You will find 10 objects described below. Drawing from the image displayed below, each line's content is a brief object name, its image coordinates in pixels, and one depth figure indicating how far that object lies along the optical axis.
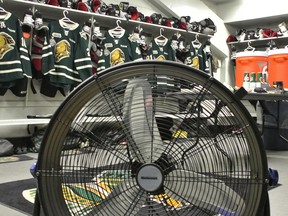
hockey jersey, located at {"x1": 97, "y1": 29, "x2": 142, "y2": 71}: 4.58
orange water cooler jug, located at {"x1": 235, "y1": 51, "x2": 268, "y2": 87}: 5.14
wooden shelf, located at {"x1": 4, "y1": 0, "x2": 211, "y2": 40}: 4.04
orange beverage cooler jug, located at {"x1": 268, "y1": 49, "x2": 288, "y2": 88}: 4.94
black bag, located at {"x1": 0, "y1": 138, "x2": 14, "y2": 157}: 3.75
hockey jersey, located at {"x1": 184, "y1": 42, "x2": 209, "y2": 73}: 5.76
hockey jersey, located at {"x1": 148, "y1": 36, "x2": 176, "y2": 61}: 5.36
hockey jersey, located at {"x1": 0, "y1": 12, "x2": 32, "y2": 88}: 3.68
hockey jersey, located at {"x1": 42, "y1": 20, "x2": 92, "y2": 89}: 4.02
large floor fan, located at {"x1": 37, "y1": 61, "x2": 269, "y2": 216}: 1.04
